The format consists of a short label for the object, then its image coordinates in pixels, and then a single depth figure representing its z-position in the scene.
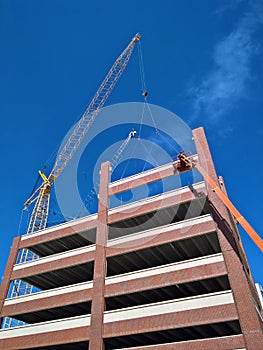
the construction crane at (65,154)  52.62
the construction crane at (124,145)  56.24
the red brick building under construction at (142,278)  20.96
